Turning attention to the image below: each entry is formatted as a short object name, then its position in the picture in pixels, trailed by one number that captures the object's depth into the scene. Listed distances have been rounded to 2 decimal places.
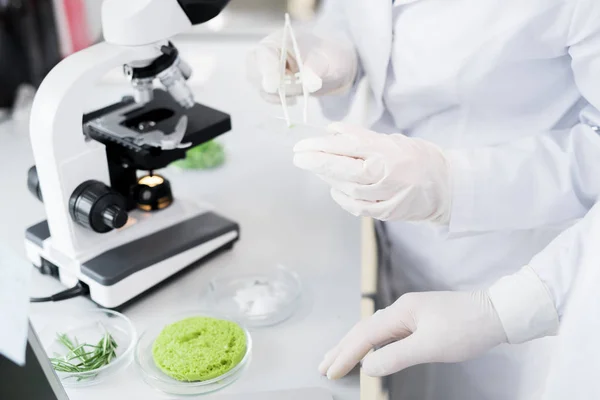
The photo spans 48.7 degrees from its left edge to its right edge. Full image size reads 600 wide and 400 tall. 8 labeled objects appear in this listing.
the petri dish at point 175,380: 0.95
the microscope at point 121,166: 1.06
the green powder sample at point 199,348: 0.96
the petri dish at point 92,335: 0.98
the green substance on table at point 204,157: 1.57
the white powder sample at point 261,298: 1.11
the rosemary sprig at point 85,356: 0.98
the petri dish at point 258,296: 1.10
